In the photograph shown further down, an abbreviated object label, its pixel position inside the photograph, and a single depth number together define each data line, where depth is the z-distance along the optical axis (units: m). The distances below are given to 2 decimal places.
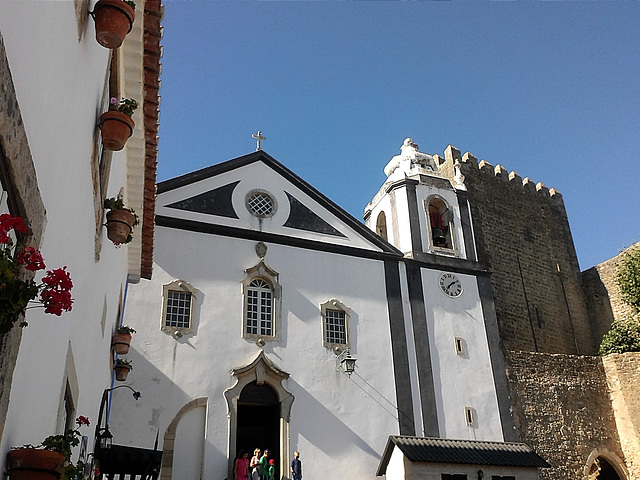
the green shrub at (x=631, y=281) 21.95
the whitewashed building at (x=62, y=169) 2.98
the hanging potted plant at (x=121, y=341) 10.33
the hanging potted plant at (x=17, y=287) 2.40
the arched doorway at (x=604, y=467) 17.42
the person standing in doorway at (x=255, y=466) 11.80
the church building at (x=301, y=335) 12.43
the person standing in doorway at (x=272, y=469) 11.88
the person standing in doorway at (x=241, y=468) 11.82
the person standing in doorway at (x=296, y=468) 12.15
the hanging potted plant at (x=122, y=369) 11.39
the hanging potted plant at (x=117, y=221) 6.44
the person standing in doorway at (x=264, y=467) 11.80
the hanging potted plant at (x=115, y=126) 5.31
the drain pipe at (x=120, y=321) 11.39
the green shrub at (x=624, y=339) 22.59
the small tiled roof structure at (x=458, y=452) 12.48
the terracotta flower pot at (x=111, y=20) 4.52
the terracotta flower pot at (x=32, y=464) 3.35
